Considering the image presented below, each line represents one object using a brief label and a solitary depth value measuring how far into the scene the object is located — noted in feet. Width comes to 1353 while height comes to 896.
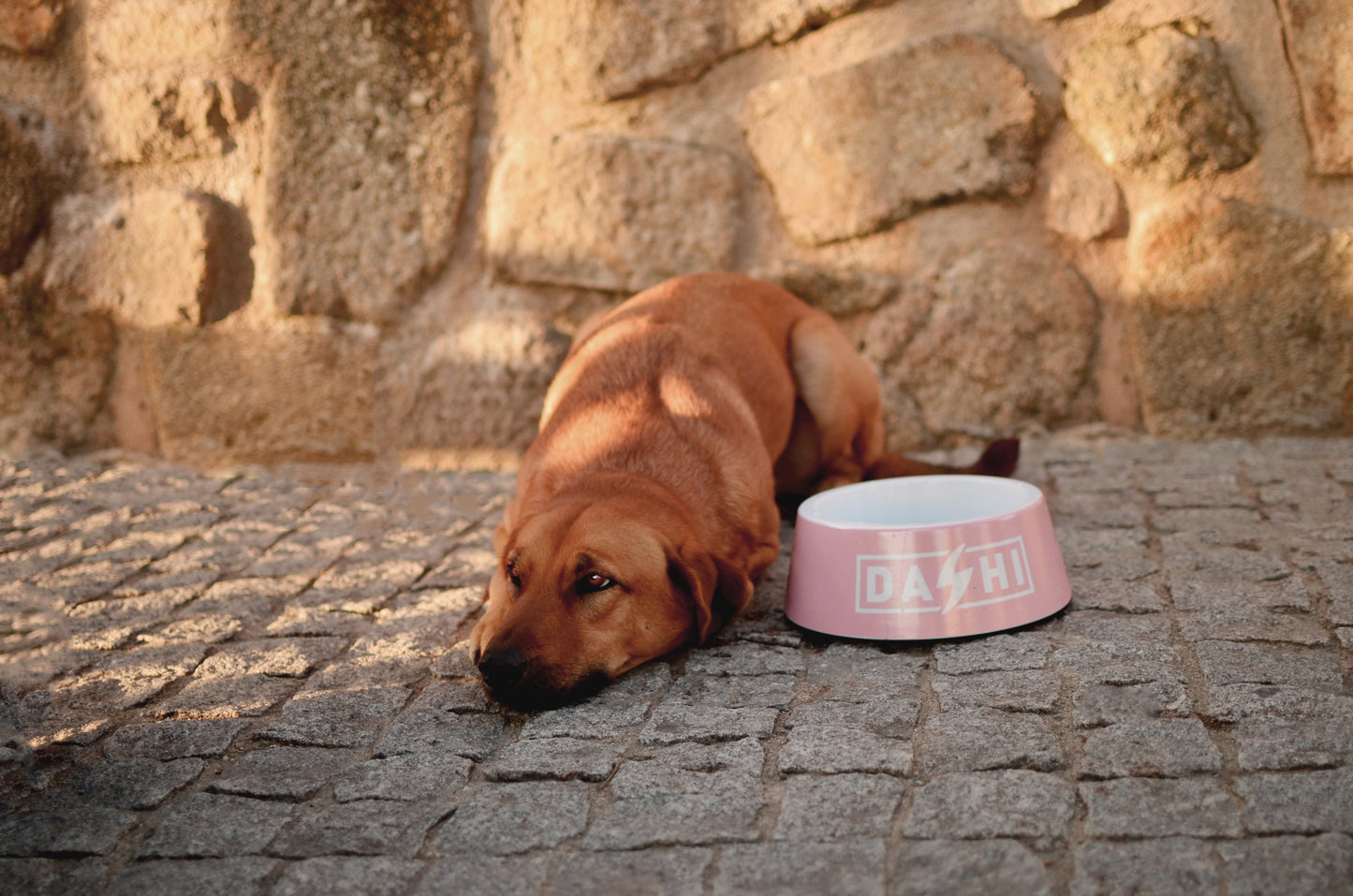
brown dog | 9.40
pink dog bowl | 9.71
